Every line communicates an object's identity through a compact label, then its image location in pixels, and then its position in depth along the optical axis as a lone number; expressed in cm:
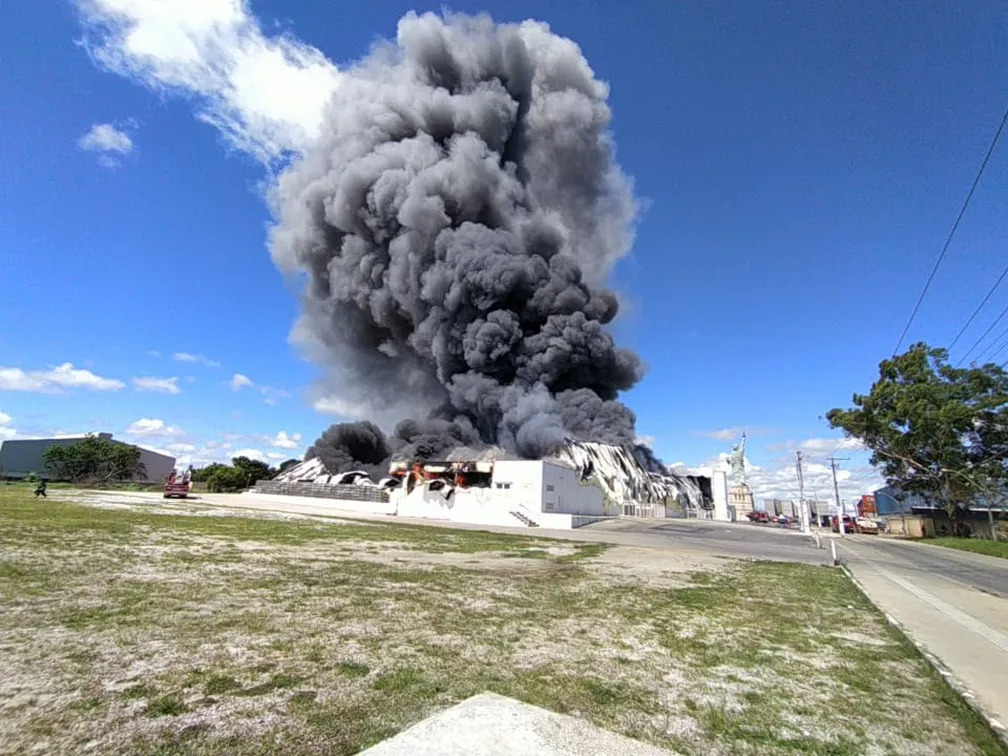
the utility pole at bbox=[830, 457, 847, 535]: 4105
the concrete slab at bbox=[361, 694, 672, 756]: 268
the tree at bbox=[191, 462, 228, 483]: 7405
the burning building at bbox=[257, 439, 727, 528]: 3684
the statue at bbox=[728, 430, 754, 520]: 9800
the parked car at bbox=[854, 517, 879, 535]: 5387
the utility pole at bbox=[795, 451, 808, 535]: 4143
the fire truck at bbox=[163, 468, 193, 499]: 4434
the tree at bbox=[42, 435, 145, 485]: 7088
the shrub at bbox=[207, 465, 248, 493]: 6894
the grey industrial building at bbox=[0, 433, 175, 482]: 10425
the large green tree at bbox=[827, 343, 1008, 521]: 3841
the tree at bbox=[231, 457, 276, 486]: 8256
